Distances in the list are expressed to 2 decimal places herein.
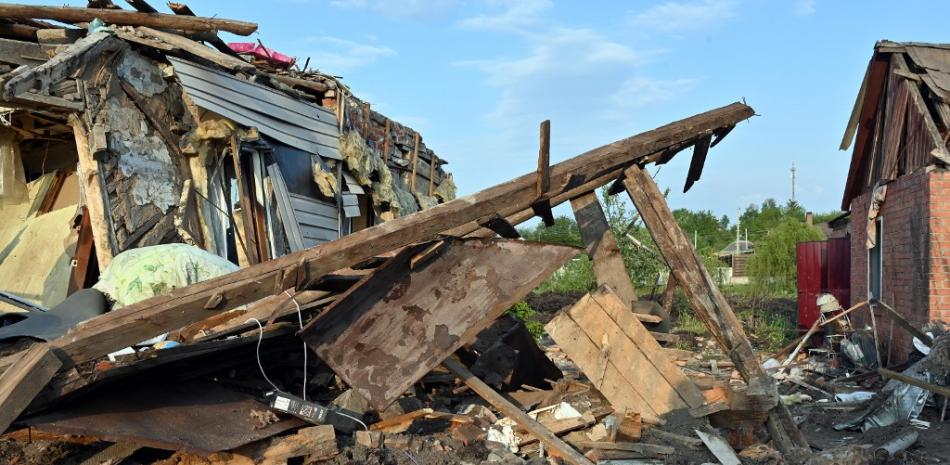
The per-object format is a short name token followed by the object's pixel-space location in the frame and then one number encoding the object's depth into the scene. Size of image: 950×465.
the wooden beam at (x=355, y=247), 3.31
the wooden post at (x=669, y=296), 6.18
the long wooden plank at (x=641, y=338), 4.87
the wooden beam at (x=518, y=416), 4.41
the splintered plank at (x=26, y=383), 3.12
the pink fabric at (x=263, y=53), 11.80
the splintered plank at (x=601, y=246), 4.97
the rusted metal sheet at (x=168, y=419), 3.46
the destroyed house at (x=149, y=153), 7.97
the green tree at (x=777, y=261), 23.44
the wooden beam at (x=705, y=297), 4.57
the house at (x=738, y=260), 37.56
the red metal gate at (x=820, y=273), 13.07
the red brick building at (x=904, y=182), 8.38
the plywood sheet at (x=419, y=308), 4.34
